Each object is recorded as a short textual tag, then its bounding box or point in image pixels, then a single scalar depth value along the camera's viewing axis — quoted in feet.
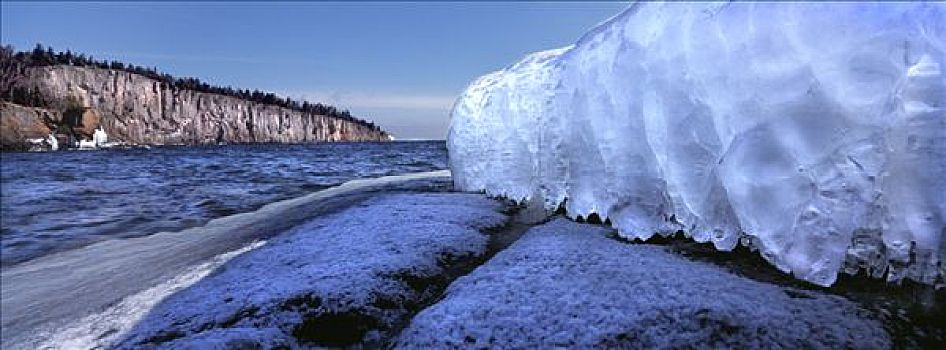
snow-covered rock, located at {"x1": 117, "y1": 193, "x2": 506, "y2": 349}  9.00
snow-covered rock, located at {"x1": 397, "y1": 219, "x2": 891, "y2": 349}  7.33
